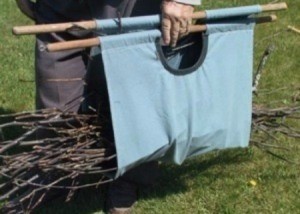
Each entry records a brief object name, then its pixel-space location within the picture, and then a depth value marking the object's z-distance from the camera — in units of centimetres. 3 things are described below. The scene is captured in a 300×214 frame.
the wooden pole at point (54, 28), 277
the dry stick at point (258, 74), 381
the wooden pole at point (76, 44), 285
